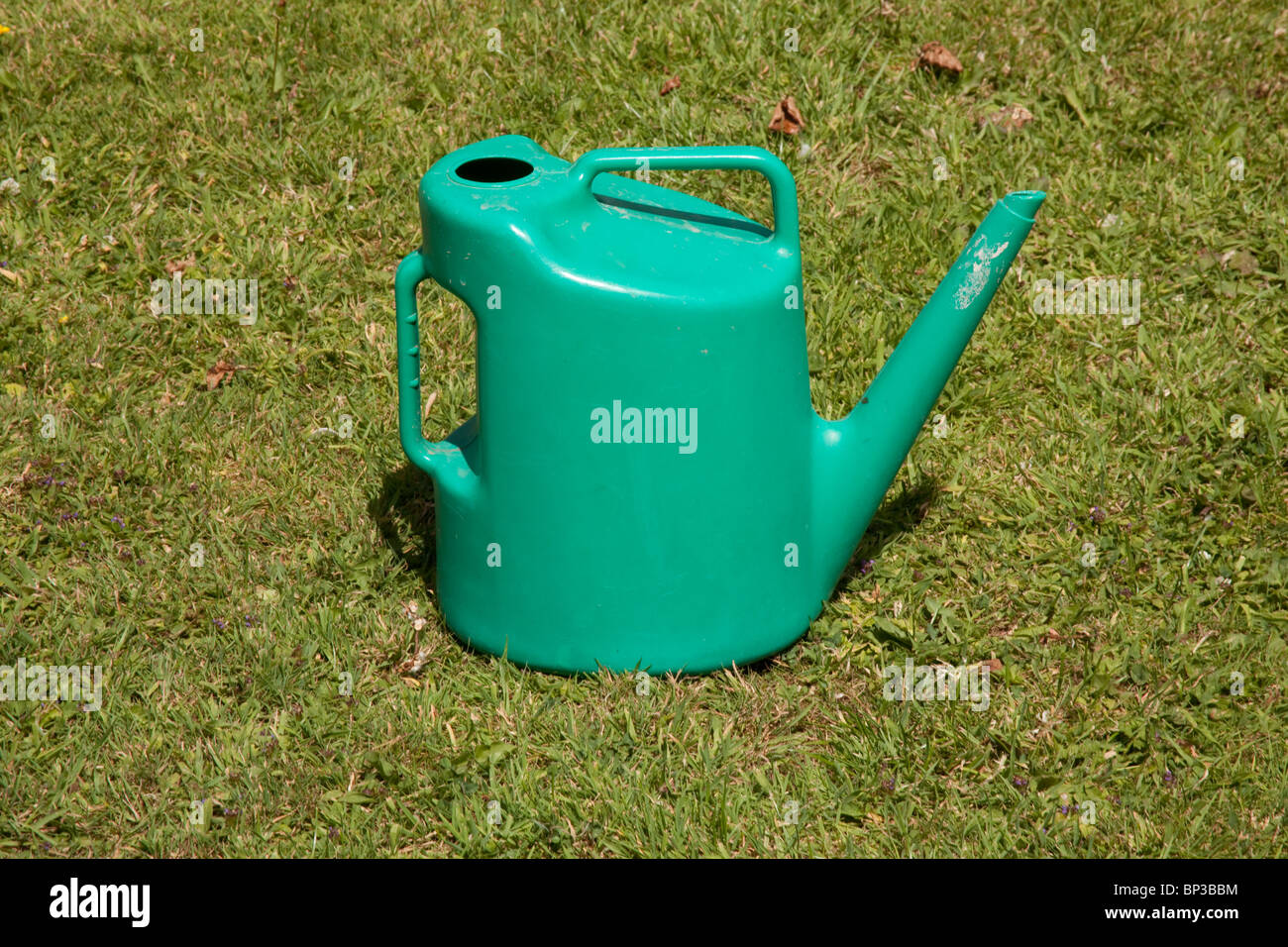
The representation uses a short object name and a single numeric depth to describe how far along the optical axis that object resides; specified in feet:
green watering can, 7.54
